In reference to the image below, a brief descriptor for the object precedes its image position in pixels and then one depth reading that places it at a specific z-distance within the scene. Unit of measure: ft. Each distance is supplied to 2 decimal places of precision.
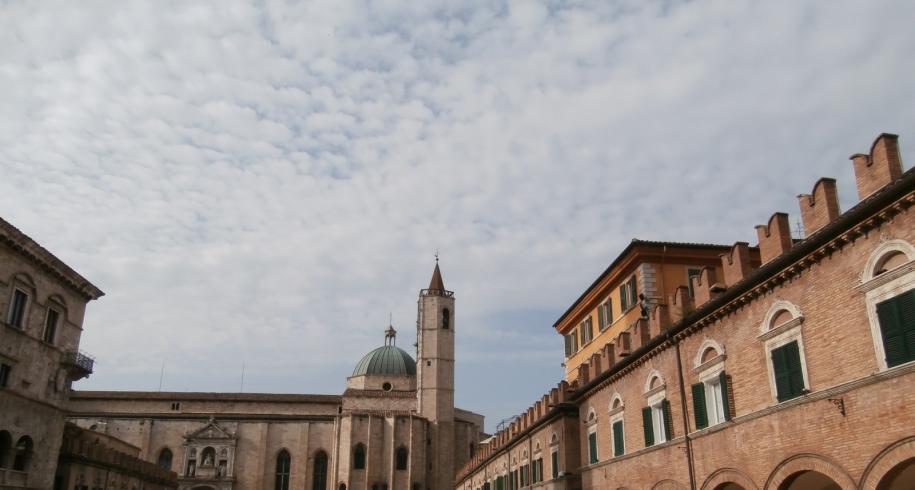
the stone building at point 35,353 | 83.76
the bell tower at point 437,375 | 221.05
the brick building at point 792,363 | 37.45
